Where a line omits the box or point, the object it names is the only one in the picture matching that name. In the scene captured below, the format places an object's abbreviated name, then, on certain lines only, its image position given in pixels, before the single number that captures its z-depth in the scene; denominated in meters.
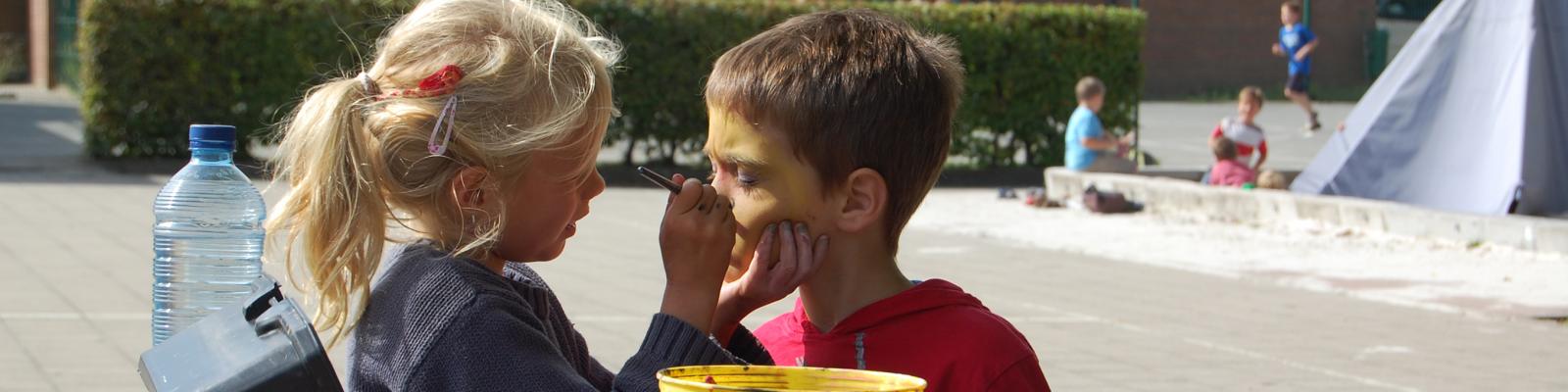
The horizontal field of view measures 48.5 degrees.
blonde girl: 2.17
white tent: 11.09
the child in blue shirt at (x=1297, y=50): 23.02
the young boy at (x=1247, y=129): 13.28
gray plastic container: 2.04
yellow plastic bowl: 1.91
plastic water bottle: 3.72
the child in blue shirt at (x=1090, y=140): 13.56
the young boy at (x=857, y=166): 2.43
